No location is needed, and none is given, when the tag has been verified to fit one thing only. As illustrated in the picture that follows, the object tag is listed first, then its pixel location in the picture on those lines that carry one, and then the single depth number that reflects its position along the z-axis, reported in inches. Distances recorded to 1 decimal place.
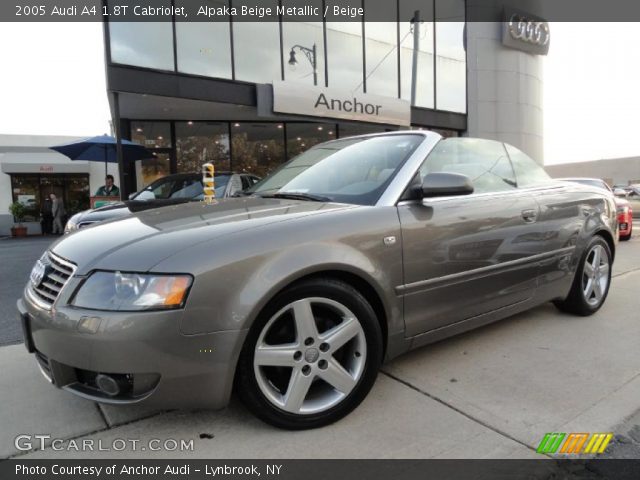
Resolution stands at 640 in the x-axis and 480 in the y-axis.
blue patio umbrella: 388.2
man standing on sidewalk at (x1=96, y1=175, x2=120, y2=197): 400.7
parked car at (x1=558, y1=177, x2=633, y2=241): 382.0
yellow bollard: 276.5
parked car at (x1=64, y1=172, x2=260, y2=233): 278.9
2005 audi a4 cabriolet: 77.0
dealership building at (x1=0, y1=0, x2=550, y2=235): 432.5
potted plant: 732.8
